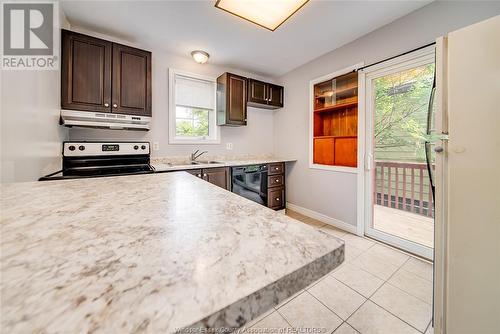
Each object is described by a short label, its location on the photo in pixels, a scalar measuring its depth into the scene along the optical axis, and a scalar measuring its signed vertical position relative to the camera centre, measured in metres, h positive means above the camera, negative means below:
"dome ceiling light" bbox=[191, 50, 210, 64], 2.69 +1.52
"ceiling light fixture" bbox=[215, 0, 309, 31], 1.62 +1.35
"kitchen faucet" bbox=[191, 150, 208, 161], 2.97 +0.17
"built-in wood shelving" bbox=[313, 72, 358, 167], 2.66 +0.68
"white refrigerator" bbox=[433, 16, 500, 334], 0.89 -0.07
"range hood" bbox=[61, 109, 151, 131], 1.94 +0.49
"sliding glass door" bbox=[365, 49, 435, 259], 2.07 +0.20
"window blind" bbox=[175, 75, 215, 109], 2.92 +1.13
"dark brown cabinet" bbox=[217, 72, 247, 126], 2.97 +1.03
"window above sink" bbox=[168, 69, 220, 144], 2.83 +0.89
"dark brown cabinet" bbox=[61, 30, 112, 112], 1.92 +0.94
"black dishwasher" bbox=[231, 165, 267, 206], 2.78 -0.23
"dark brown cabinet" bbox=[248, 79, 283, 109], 3.22 +1.22
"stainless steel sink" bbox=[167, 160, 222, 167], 2.81 +0.04
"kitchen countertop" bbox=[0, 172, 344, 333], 0.23 -0.16
